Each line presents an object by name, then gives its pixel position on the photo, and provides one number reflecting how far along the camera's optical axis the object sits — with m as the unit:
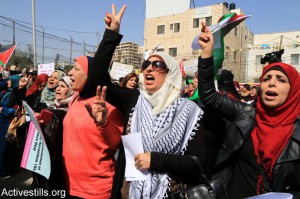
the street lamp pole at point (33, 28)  13.69
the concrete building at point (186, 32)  31.43
